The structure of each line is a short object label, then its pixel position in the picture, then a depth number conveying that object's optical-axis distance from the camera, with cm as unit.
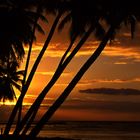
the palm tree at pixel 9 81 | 5300
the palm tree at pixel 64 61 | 2736
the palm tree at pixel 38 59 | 2977
